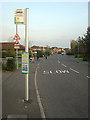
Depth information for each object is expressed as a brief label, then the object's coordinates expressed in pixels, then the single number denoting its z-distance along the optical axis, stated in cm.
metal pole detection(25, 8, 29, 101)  512
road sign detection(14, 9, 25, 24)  507
